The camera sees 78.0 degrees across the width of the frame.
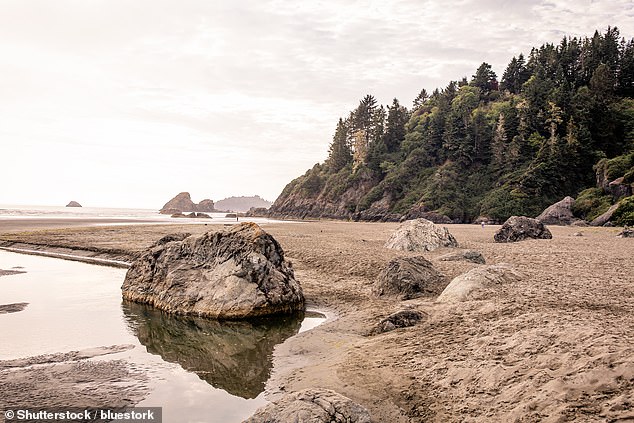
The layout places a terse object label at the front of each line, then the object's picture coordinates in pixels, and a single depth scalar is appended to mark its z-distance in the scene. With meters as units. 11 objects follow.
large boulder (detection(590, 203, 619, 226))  35.94
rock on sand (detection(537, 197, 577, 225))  41.62
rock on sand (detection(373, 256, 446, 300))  11.16
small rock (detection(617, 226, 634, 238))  22.74
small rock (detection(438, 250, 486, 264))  14.99
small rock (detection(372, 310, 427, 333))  8.44
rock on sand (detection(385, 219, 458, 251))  19.50
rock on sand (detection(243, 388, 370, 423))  4.28
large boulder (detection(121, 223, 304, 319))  10.65
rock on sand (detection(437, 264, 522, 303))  9.20
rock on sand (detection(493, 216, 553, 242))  22.45
